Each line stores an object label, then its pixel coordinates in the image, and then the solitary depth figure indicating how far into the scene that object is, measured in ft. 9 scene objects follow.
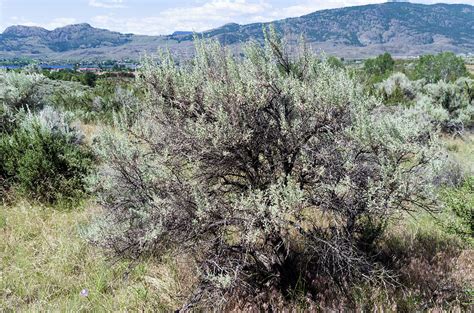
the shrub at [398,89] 64.91
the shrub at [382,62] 218.79
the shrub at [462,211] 12.27
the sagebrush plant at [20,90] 33.58
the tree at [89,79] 145.14
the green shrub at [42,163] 21.11
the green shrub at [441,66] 156.25
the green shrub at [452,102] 56.03
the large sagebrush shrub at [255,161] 11.41
